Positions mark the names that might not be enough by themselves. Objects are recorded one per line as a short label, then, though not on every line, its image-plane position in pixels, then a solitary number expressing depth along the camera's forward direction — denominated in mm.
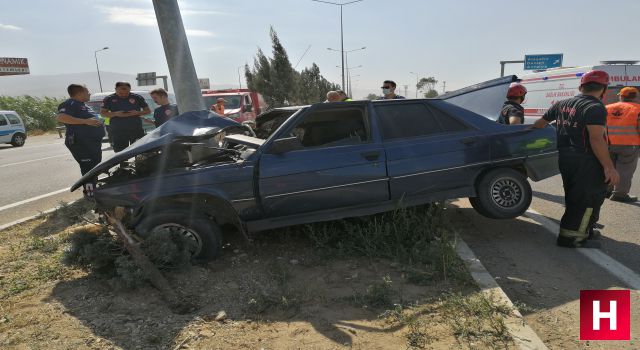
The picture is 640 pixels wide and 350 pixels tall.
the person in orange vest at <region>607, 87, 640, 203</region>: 5859
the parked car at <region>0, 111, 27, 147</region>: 18688
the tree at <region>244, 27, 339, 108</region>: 30000
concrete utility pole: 5391
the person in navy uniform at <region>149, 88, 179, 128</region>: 6832
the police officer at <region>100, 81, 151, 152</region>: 6277
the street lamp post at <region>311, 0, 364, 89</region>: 33681
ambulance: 11414
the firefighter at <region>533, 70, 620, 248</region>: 3857
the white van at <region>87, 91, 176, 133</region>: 18406
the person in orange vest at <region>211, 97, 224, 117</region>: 11227
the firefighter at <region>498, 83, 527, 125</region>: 5275
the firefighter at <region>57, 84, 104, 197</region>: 5602
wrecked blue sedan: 3719
